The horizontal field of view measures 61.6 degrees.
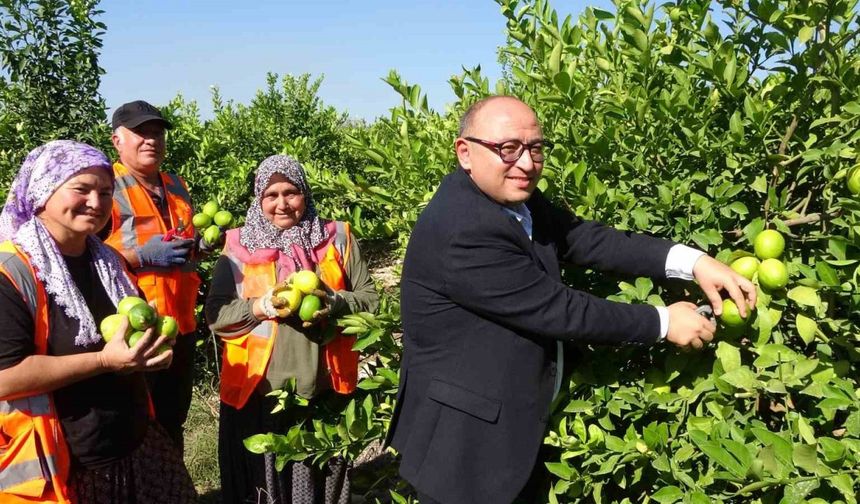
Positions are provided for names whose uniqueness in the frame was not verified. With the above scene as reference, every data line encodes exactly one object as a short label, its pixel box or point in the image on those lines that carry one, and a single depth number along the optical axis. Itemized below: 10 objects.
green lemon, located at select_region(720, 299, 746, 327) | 1.73
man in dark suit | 1.81
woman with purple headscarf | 2.13
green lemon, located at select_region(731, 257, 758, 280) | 1.77
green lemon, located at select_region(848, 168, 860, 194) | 1.65
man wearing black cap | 3.52
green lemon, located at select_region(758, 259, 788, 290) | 1.68
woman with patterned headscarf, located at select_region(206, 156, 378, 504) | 3.18
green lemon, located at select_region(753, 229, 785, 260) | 1.74
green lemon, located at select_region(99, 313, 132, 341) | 2.37
